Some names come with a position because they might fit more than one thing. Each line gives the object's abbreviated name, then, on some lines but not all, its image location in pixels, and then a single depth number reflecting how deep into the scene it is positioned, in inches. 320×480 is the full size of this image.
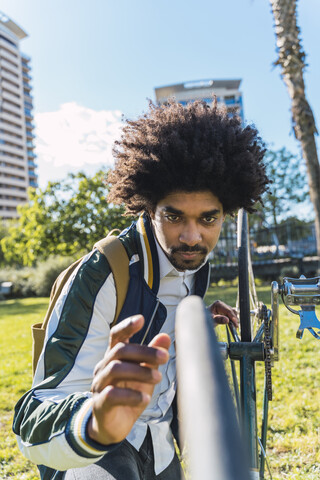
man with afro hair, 40.8
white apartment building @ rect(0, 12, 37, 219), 3356.8
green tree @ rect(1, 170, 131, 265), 654.5
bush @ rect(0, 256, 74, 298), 908.6
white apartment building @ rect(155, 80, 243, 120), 3102.9
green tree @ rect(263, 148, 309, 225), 1175.0
